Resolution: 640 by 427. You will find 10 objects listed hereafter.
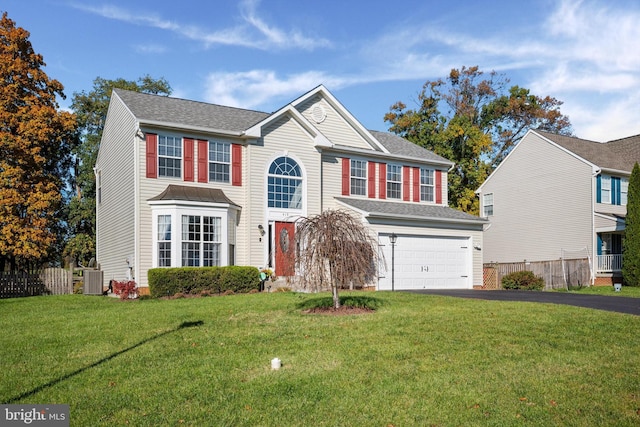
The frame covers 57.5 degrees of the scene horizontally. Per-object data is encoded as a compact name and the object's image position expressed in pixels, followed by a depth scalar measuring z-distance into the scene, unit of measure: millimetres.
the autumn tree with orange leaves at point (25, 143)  25266
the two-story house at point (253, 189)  19000
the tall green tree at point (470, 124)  35875
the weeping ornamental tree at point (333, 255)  12125
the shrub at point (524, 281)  23750
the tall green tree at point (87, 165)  32156
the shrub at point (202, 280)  17406
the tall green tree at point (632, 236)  24562
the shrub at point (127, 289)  17734
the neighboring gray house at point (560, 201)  27344
